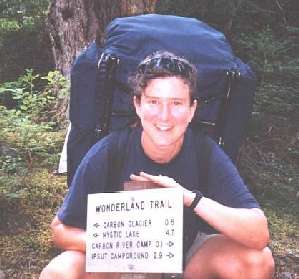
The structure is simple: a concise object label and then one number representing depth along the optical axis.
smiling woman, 2.60
